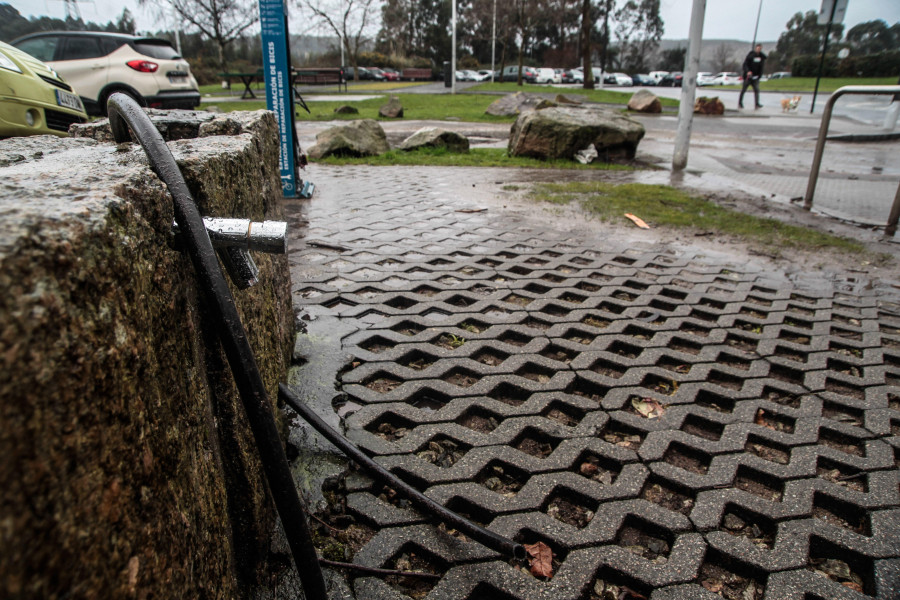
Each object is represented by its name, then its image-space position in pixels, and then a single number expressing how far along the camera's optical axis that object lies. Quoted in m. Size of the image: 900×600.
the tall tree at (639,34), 73.69
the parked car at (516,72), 49.06
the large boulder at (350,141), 9.55
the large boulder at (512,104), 17.55
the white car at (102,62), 11.20
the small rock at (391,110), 16.97
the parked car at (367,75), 50.44
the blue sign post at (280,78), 6.05
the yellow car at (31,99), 4.02
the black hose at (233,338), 1.10
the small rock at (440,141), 10.36
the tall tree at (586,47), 29.59
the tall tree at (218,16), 35.03
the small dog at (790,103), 22.25
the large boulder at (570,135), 9.51
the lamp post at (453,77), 30.64
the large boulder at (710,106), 20.42
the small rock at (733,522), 2.03
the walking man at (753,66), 21.14
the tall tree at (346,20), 45.56
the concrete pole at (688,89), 7.98
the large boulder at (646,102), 20.53
